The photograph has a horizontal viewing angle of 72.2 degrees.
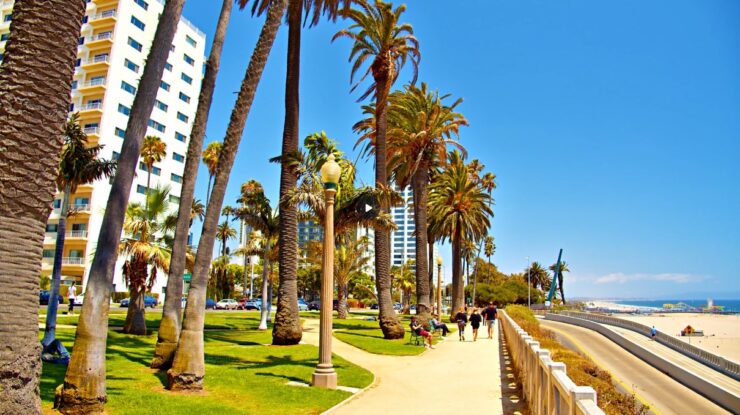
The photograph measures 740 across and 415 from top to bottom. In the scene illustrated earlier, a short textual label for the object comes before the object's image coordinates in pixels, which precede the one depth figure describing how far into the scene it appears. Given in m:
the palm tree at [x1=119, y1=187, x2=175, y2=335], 21.11
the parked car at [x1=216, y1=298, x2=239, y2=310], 56.34
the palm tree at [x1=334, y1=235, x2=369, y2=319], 43.53
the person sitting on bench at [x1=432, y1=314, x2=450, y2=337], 27.35
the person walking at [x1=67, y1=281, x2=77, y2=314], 33.03
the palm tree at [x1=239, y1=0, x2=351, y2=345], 18.97
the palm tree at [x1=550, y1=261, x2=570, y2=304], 131.12
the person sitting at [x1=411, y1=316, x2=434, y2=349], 21.33
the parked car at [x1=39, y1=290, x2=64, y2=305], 40.71
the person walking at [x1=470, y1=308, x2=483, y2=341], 25.39
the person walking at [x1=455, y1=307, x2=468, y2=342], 25.48
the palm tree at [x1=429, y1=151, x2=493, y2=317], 43.56
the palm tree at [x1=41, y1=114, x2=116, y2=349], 15.10
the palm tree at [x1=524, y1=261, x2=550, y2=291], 135.35
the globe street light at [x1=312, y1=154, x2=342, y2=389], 11.80
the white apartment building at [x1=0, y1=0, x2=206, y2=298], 56.97
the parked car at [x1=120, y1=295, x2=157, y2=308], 47.96
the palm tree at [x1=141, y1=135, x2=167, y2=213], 47.09
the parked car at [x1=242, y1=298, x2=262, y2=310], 58.66
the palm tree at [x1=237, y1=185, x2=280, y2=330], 28.28
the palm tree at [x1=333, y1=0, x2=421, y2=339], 25.27
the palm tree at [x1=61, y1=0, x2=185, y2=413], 7.97
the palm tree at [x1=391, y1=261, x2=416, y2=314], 78.54
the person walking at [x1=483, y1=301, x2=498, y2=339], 27.51
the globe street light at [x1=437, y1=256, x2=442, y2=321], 31.60
